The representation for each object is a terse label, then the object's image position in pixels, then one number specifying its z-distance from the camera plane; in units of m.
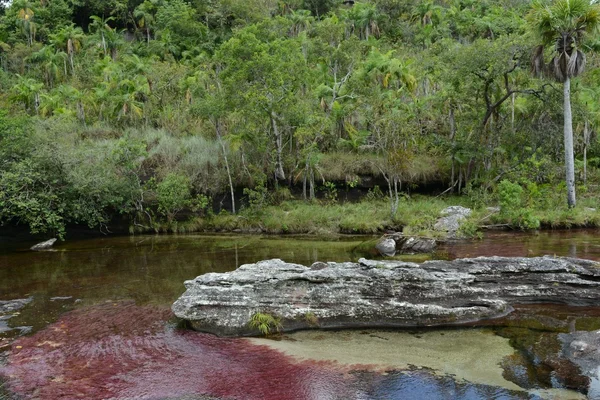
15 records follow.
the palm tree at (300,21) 54.62
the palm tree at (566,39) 26.16
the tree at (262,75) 28.83
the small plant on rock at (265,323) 11.59
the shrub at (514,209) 25.28
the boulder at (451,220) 24.17
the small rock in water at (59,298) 15.47
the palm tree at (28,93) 39.66
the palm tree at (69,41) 50.75
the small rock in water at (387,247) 20.22
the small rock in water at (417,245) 20.81
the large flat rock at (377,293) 11.92
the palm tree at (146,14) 58.81
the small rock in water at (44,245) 25.45
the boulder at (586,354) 8.58
